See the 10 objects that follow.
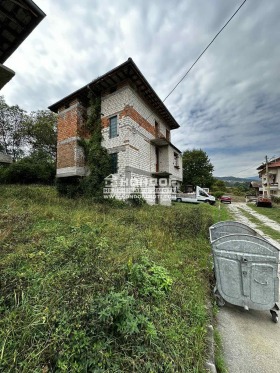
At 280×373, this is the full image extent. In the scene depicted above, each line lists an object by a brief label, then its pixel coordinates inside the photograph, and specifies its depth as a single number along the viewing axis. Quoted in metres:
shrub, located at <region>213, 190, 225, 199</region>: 37.59
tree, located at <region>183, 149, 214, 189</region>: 39.44
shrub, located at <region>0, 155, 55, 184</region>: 17.36
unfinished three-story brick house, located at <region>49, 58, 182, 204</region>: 11.24
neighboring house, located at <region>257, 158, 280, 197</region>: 34.88
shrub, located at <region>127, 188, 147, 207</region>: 11.30
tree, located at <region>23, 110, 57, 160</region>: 24.06
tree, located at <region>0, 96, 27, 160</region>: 23.31
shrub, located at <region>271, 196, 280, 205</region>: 26.42
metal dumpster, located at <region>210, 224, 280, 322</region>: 2.77
